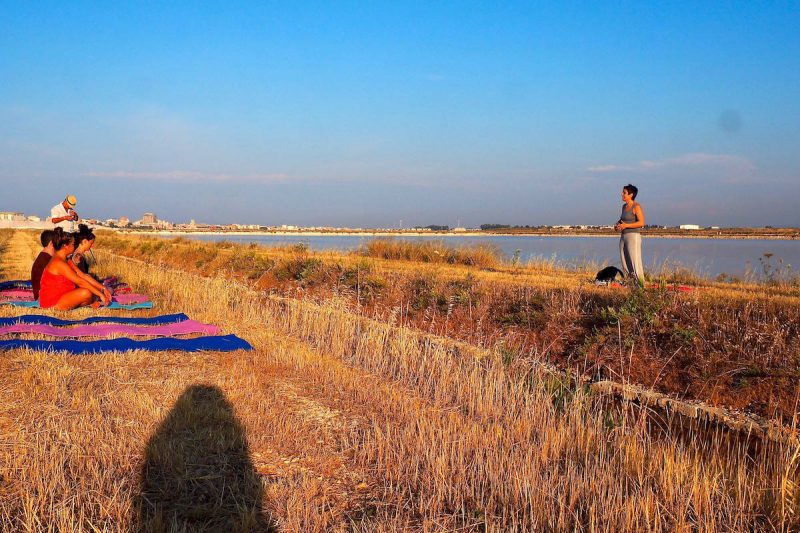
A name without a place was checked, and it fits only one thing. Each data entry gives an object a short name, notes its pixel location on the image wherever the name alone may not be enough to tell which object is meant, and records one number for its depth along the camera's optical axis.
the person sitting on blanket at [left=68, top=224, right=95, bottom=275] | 10.35
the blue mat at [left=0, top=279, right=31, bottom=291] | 12.32
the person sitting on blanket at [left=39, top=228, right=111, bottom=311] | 9.25
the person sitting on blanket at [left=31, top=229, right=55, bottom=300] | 9.89
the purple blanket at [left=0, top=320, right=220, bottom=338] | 7.54
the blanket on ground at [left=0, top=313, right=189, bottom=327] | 8.23
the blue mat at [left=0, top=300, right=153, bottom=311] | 9.86
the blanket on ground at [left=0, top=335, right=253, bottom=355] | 6.65
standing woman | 11.02
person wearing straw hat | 12.86
